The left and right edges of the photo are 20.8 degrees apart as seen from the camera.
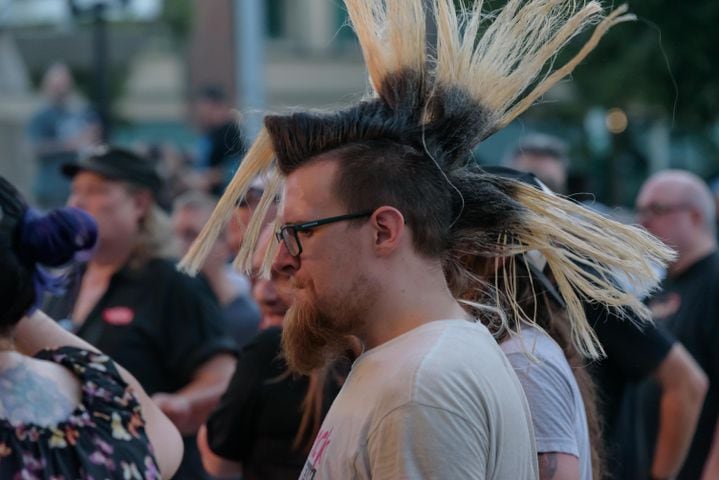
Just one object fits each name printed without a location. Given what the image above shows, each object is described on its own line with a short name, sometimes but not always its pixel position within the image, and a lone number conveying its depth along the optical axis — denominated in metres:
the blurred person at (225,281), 9.55
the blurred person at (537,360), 4.35
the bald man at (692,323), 8.12
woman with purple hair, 3.96
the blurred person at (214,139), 15.87
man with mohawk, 3.44
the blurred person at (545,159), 12.63
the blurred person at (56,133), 17.22
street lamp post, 17.72
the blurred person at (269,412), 6.03
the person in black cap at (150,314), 7.41
